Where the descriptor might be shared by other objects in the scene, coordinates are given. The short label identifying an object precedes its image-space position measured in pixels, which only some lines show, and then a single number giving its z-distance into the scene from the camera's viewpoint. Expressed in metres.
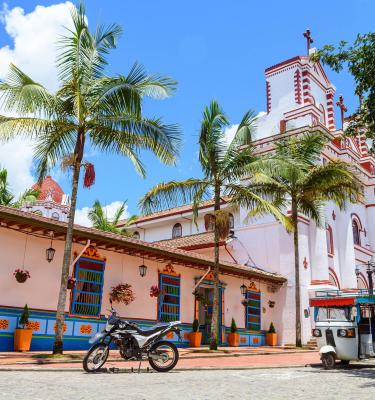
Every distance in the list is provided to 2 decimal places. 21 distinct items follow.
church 13.93
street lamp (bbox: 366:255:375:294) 12.39
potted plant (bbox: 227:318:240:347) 20.45
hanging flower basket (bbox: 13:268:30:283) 13.35
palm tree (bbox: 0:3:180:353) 12.56
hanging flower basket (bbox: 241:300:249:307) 21.88
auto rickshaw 11.70
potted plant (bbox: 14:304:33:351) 12.88
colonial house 13.38
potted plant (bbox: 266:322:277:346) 23.00
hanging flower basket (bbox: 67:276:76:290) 14.08
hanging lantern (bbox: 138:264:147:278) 17.27
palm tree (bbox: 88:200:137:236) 32.23
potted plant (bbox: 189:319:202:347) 18.66
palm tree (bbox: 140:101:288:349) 16.33
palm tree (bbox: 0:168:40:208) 26.83
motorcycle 9.79
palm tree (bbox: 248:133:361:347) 20.12
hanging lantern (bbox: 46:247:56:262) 14.30
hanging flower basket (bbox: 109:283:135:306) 15.85
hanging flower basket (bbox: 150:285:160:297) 17.45
